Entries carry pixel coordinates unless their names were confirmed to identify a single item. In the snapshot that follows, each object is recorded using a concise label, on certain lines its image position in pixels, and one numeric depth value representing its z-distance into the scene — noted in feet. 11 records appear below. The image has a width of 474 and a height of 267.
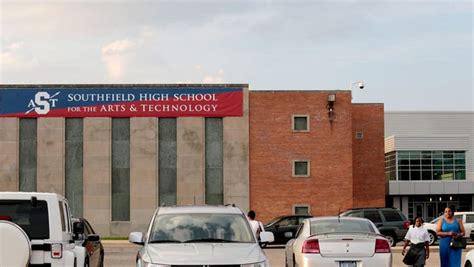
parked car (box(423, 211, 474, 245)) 124.88
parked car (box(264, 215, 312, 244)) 130.00
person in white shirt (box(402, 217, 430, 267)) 65.77
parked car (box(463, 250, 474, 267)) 55.31
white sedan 52.37
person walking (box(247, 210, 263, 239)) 67.31
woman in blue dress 62.34
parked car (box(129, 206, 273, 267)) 41.57
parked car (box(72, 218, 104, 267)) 49.90
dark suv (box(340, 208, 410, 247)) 119.55
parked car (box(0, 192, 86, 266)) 40.16
